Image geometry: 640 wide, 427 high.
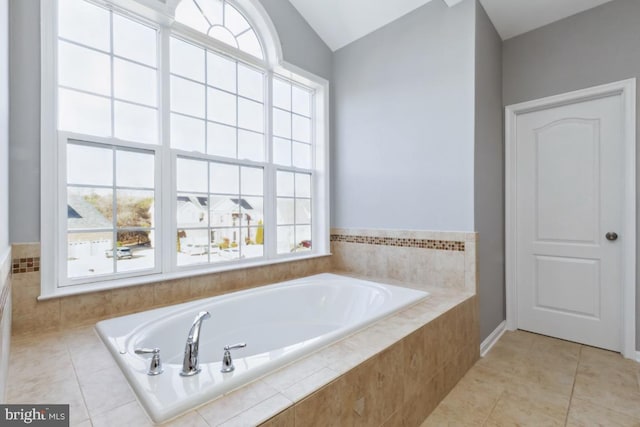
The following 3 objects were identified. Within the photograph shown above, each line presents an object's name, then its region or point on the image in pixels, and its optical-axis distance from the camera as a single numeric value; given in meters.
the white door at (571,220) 2.28
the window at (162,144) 1.69
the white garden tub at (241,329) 0.94
